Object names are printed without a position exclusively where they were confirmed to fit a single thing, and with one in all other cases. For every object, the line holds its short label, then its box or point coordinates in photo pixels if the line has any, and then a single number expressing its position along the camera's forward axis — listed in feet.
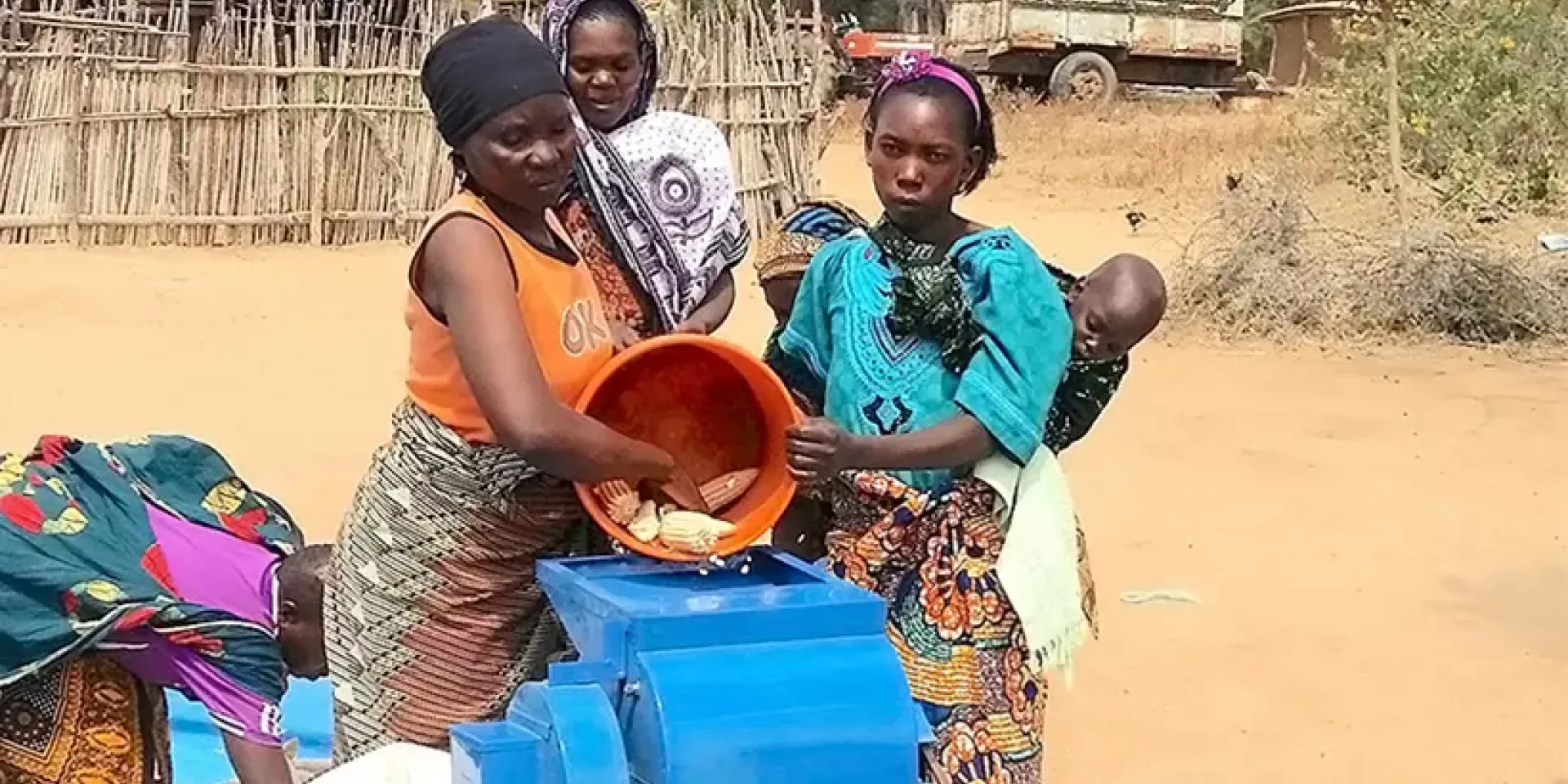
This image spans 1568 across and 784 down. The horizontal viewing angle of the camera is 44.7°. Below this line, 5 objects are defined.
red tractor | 79.30
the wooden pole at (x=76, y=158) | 36.40
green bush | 38.27
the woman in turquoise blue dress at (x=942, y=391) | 7.32
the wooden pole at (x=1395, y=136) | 36.22
